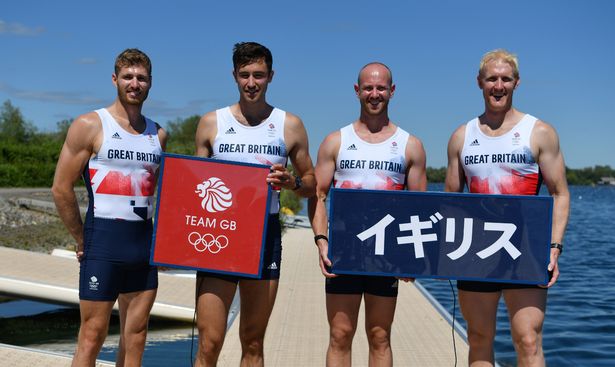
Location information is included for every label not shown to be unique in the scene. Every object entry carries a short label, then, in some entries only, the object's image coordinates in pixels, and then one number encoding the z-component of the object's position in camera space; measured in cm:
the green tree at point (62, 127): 7572
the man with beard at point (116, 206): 456
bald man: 471
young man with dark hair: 461
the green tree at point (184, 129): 8589
